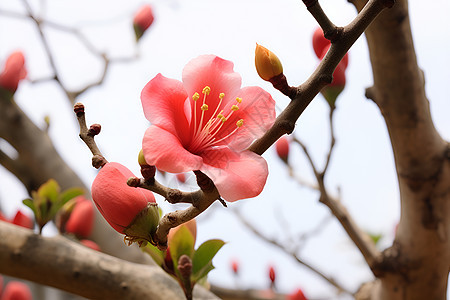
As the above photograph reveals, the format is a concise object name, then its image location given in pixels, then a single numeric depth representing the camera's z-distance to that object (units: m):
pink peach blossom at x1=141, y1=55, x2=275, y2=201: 0.62
